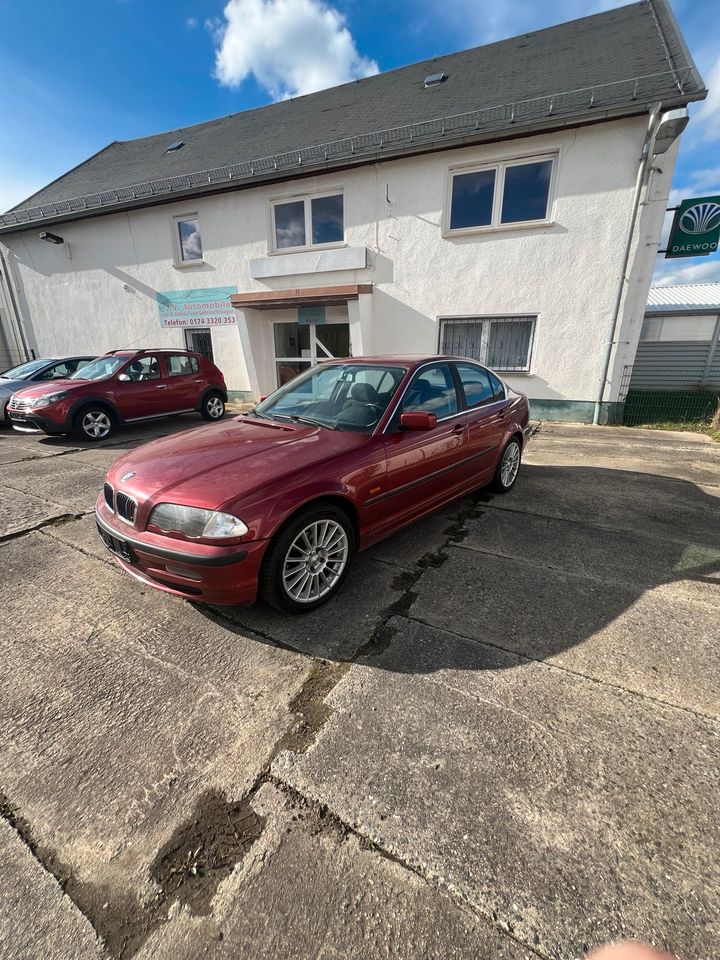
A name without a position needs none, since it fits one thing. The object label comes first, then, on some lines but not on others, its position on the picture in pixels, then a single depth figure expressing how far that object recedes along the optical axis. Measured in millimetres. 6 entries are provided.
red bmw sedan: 2404
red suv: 7125
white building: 8016
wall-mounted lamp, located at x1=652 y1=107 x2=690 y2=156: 6910
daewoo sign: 8594
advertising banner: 11727
